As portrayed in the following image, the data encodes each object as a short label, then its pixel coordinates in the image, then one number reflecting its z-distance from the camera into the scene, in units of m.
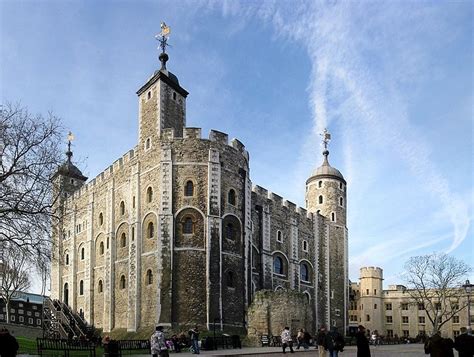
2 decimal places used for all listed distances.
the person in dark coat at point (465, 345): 13.87
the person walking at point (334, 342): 18.97
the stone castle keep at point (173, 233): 36.41
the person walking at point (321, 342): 19.80
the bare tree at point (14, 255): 24.73
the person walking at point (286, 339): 26.55
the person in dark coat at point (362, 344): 15.36
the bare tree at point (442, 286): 61.66
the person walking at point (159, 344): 17.44
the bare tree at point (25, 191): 24.14
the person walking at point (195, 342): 25.50
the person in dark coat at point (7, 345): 14.27
